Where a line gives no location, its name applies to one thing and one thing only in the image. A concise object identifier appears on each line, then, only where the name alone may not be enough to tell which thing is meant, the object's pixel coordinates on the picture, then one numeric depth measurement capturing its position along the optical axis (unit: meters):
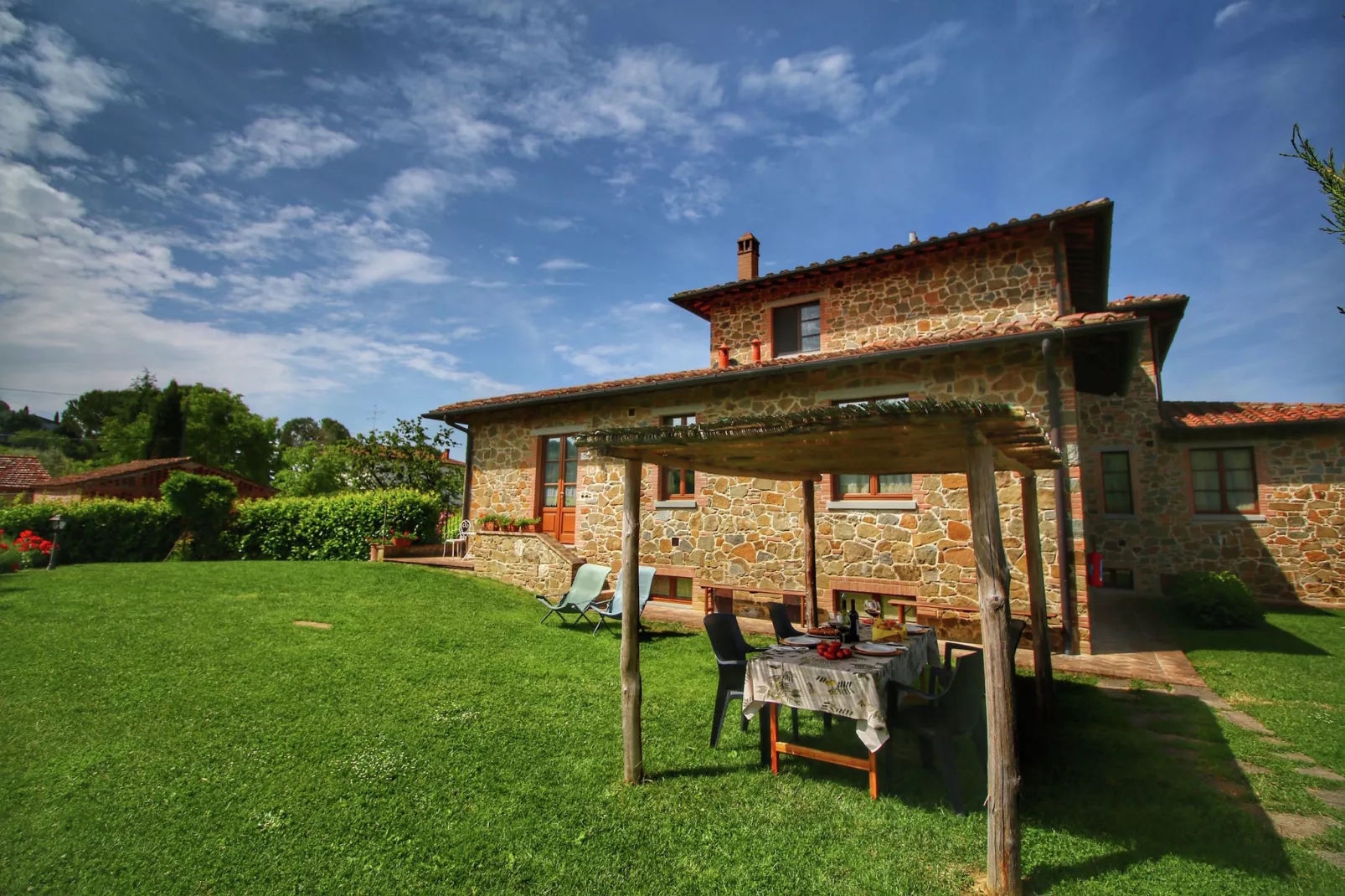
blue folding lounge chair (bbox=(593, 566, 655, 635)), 8.09
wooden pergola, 2.86
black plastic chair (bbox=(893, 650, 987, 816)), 3.51
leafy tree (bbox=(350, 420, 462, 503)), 18.56
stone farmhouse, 7.50
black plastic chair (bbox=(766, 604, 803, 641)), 5.78
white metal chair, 12.51
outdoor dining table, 3.54
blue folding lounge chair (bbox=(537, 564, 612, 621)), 8.41
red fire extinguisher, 9.91
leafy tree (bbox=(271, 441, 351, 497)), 30.09
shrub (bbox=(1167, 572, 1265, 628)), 8.87
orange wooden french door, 11.42
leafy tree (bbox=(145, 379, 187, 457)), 32.81
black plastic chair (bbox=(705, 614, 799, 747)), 4.34
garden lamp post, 11.66
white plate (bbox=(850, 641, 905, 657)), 4.18
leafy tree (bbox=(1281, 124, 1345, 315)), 2.76
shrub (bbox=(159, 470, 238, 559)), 14.08
